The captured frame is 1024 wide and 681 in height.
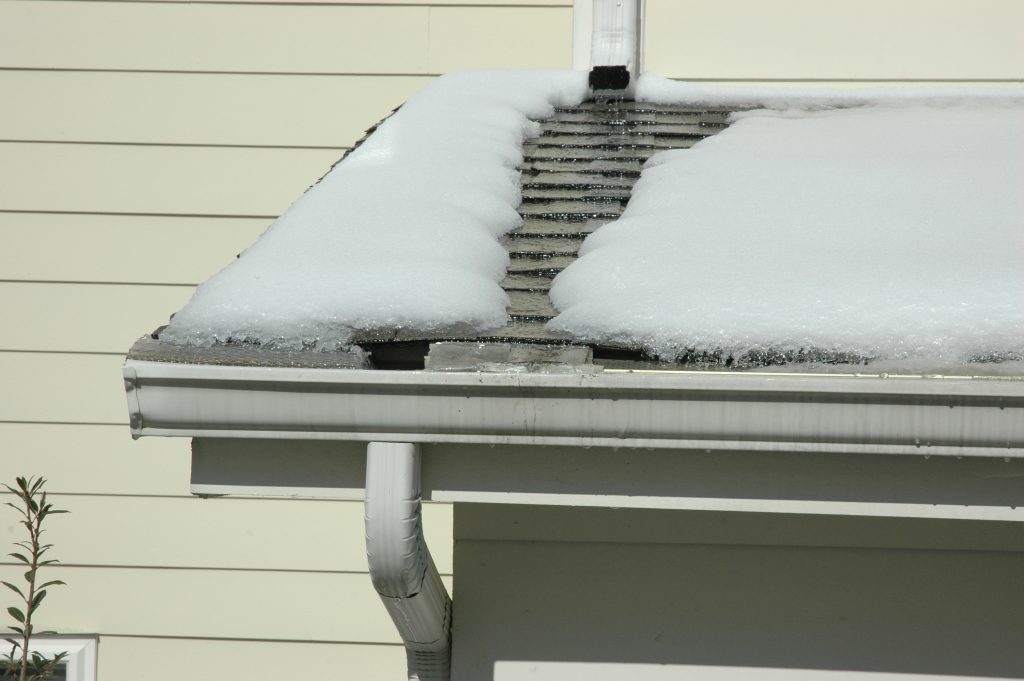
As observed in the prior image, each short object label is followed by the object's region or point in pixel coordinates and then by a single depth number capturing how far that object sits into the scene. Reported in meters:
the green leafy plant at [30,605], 6.42
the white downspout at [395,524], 5.71
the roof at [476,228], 5.90
